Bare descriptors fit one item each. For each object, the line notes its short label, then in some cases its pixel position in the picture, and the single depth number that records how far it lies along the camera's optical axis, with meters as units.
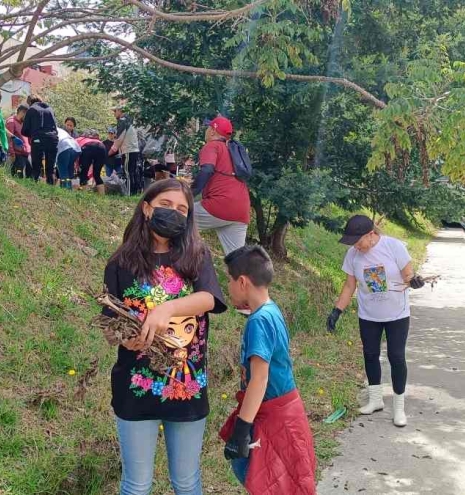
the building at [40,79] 38.40
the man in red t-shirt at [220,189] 6.49
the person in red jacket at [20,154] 9.97
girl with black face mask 2.77
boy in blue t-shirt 2.89
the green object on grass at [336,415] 5.30
